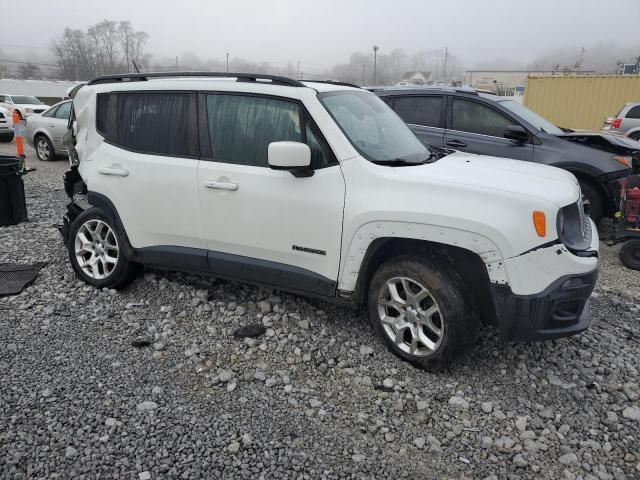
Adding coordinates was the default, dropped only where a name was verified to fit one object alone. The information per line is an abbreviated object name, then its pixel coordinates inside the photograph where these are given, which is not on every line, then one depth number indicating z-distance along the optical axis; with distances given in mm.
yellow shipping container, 20625
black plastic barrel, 6773
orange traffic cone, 10969
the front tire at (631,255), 5887
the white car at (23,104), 24484
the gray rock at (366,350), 3824
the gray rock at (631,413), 3169
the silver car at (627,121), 15291
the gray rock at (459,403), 3264
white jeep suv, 3205
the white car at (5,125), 17109
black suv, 6758
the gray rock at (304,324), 4188
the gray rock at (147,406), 3180
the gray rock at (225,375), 3523
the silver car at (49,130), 12789
